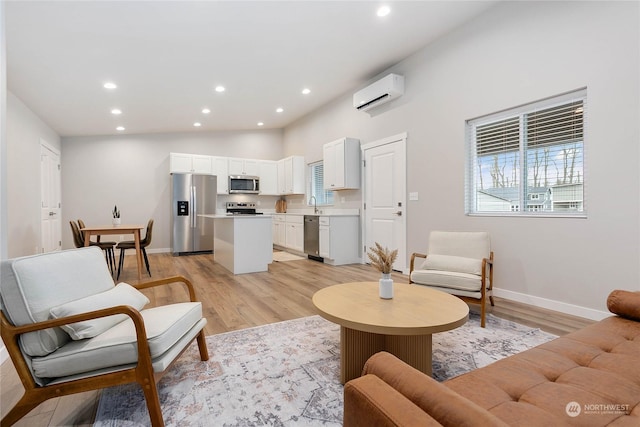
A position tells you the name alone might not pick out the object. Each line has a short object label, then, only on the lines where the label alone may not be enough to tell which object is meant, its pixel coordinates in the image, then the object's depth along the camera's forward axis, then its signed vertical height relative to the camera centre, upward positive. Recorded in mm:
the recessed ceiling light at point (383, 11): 3340 +2159
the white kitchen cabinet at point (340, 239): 5473 -561
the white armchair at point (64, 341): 1349 -607
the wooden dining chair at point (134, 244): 4812 -555
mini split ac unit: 4582 +1798
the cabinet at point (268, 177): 8062 +831
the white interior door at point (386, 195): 4703 +216
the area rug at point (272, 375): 1527 -1016
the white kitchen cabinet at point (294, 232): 6461 -527
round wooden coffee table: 1582 -594
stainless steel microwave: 7625 +612
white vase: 2020 -519
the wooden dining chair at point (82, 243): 4668 -527
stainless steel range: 7617 +14
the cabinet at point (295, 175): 7414 +808
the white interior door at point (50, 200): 5570 +188
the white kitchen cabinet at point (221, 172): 7484 +903
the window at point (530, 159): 2967 +519
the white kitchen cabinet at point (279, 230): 7305 -524
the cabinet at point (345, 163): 5512 +816
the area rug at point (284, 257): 6145 -1006
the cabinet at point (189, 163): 7070 +1065
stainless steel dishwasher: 5848 -525
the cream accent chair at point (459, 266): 2705 -562
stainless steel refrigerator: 6867 -52
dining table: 4305 -311
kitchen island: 4742 -542
